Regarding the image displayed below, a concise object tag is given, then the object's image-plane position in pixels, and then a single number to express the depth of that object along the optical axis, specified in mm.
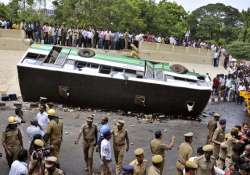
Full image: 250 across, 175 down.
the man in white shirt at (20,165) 6284
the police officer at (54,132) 8660
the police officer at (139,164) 6558
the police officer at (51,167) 5920
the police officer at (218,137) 9054
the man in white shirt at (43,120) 9164
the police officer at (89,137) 8650
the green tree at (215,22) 54503
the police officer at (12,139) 8188
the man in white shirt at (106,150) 7891
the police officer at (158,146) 7741
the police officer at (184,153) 7442
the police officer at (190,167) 6179
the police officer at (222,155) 8116
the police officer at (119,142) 8685
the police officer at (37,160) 6783
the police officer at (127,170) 5959
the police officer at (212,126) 10384
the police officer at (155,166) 6224
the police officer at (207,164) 6623
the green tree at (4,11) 39171
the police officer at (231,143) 7961
